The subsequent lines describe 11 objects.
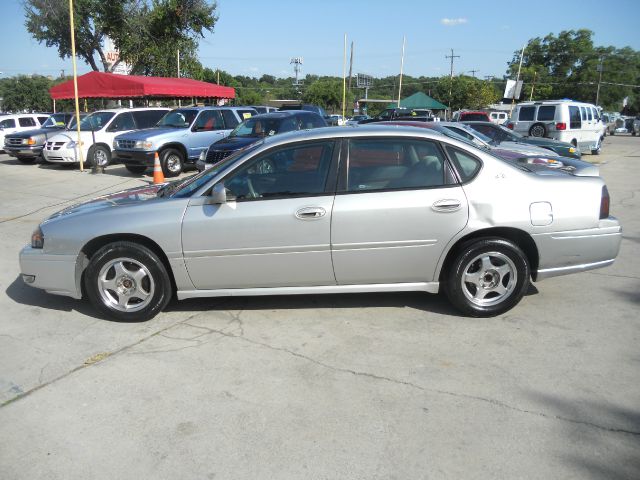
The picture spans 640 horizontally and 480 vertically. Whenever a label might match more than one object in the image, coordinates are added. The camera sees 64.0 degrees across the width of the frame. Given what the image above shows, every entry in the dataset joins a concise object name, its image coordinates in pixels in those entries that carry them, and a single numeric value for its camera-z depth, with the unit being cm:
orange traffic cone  1071
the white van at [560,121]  1755
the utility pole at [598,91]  7038
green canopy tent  3388
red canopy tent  1684
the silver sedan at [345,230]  411
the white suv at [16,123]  1980
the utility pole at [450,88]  6781
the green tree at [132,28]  2875
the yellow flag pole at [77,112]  1380
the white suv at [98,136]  1493
